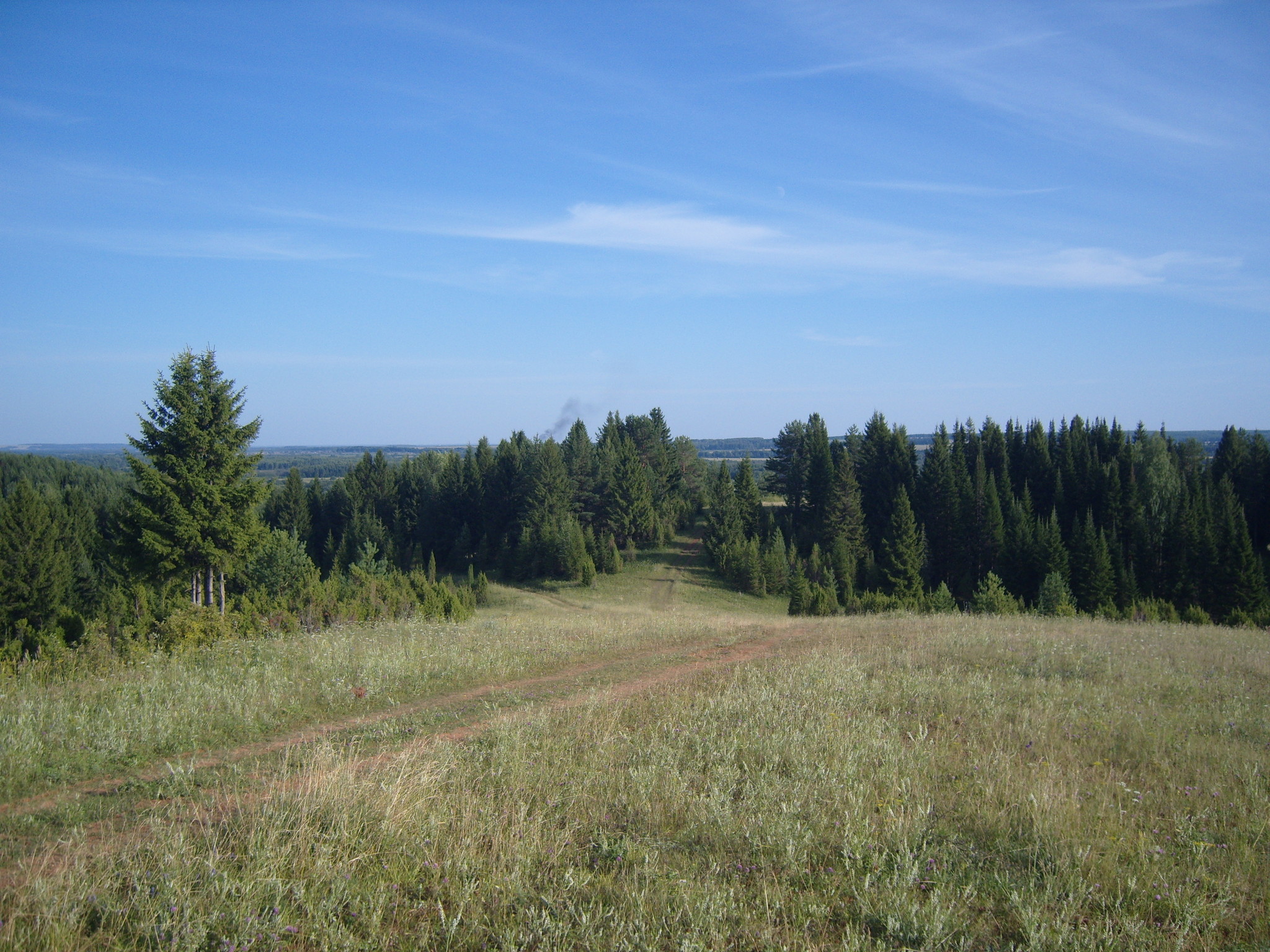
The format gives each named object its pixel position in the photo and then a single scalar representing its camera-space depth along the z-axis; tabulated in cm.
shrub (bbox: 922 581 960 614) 3501
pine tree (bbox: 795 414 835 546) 7212
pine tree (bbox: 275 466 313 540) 7744
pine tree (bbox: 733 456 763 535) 6806
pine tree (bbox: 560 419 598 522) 7369
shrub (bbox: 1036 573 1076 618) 4416
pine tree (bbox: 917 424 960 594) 6512
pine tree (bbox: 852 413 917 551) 7131
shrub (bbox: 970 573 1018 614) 3450
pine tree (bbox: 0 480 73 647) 3897
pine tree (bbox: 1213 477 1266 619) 5094
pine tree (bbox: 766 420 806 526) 7650
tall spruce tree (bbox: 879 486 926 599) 5822
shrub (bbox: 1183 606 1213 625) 3556
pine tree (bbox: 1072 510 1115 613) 5269
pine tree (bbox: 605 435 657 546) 6919
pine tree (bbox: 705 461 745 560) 6341
